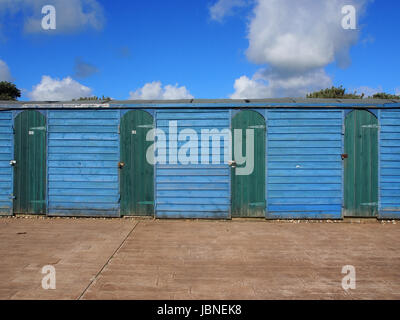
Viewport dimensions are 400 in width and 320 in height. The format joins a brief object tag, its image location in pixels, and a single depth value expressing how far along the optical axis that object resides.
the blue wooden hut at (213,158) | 7.12
